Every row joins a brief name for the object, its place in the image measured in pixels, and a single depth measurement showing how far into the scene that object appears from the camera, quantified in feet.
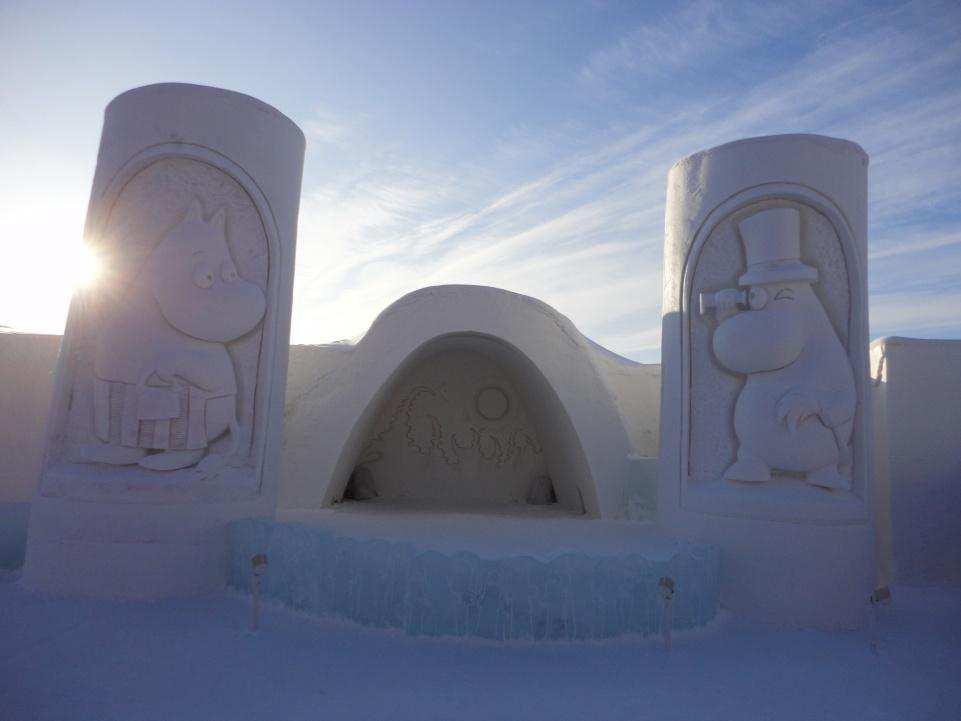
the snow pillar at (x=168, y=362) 16.22
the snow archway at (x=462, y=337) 24.32
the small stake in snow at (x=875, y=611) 14.94
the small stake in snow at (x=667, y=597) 13.37
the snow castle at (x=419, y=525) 14.23
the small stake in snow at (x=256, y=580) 13.75
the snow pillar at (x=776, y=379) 15.99
